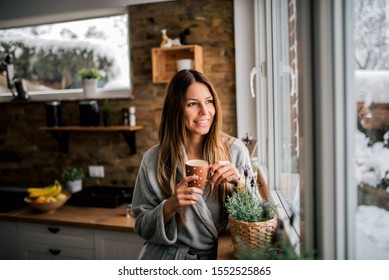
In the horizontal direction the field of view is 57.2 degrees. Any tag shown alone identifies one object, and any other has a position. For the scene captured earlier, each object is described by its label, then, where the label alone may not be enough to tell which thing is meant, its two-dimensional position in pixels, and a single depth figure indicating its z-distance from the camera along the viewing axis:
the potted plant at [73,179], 2.51
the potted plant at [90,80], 2.50
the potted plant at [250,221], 0.89
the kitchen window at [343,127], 0.62
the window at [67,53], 2.55
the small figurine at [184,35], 2.20
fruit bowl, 2.15
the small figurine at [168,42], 2.22
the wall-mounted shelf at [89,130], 2.39
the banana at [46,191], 2.25
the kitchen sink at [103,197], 2.27
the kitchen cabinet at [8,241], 2.25
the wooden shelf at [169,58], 2.18
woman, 1.10
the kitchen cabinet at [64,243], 1.99
